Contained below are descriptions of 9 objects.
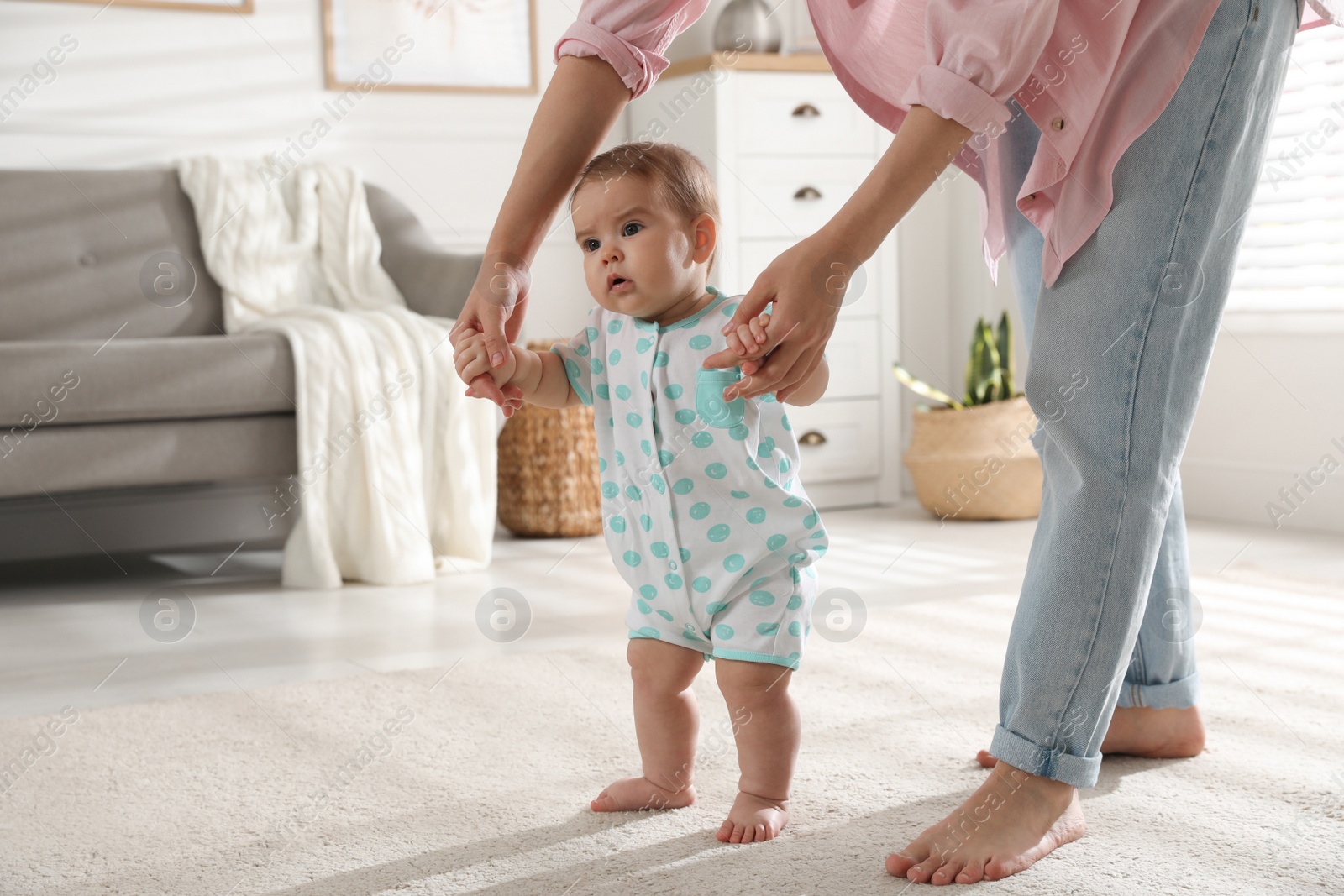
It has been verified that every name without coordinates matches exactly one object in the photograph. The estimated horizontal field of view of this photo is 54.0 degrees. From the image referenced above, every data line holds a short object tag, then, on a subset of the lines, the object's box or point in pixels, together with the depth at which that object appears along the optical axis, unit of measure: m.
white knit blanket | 2.36
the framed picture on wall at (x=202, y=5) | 2.99
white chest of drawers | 3.11
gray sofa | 2.19
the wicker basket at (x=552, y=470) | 2.90
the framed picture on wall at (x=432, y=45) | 3.17
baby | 1.04
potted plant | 3.04
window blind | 2.75
